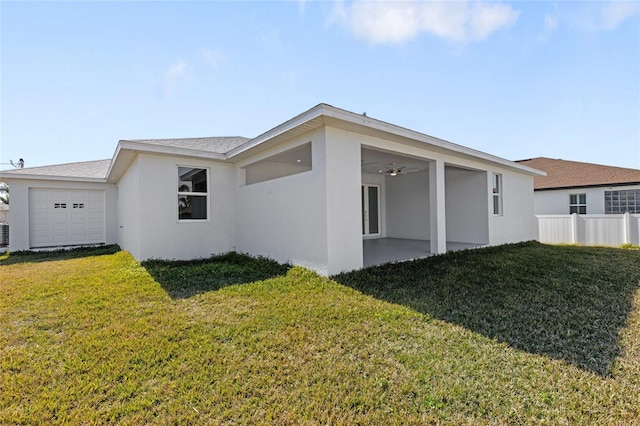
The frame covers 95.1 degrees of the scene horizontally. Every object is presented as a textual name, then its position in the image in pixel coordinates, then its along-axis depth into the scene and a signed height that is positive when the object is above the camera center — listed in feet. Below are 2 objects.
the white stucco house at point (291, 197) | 19.79 +1.99
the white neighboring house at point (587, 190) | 45.14 +3.66
